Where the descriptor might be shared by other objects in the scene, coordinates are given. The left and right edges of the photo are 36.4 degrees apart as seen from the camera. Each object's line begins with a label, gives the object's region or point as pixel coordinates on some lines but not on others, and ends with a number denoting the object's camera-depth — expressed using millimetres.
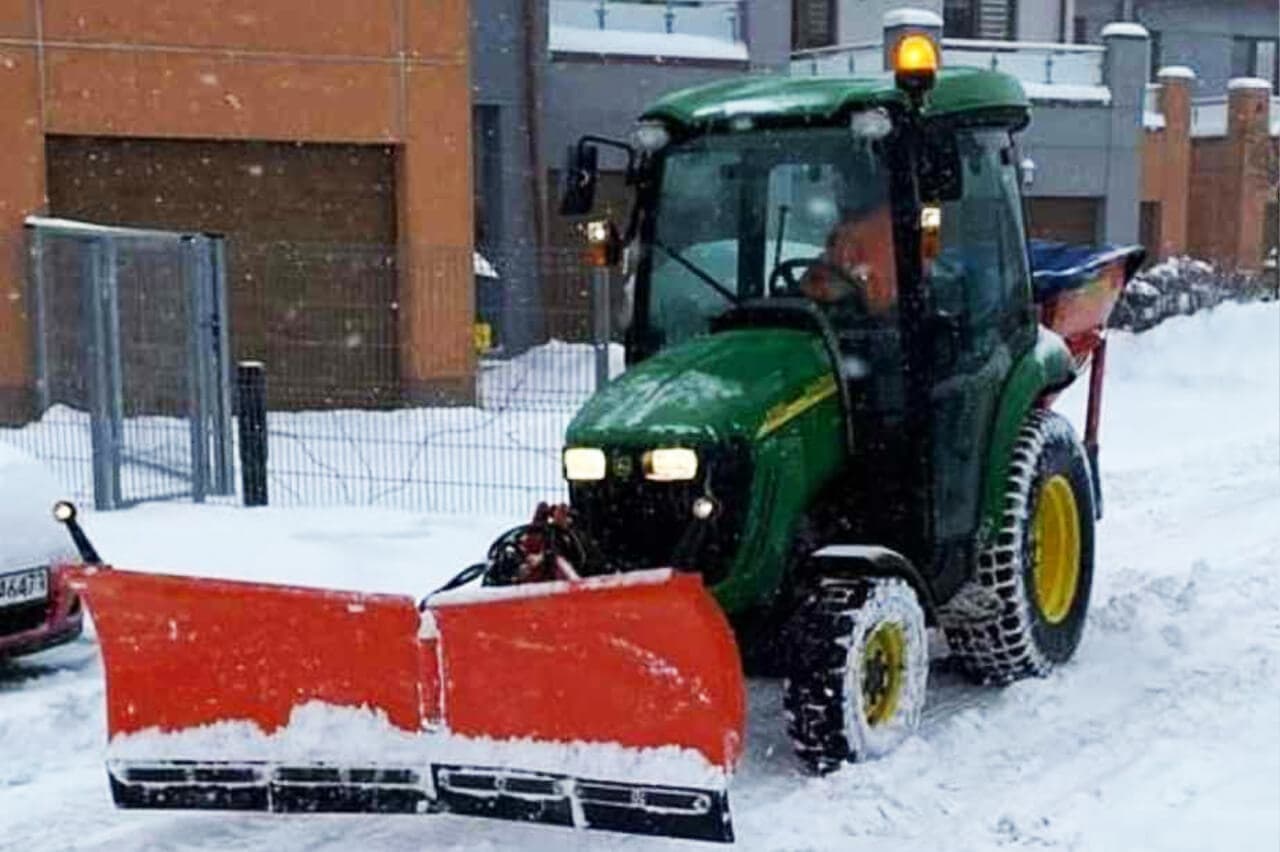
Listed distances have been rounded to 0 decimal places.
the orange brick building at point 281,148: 15547
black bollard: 11562
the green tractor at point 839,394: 6027
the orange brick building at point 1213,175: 26828
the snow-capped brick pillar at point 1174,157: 26516
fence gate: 11680
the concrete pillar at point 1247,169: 28172
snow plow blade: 5203
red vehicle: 7699
